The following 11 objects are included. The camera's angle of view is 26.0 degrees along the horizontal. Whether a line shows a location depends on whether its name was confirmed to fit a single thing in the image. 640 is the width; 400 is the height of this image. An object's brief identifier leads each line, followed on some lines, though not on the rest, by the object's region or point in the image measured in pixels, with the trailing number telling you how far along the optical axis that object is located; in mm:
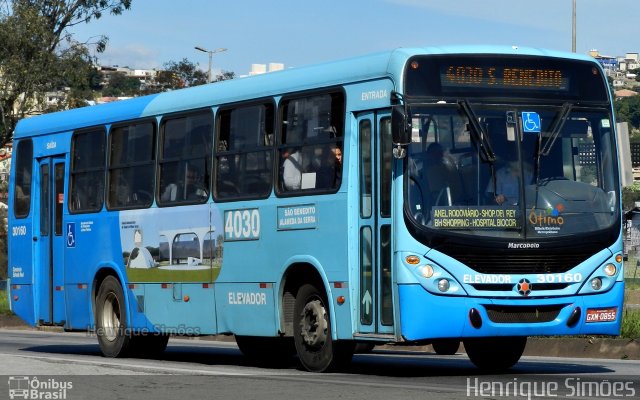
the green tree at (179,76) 86500
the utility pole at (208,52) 69875
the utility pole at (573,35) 38347
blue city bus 13117
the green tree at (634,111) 129413
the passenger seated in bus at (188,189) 16531
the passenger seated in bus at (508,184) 13180
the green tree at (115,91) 185375
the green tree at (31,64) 49219
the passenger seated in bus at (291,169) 14727
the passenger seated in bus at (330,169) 14070
